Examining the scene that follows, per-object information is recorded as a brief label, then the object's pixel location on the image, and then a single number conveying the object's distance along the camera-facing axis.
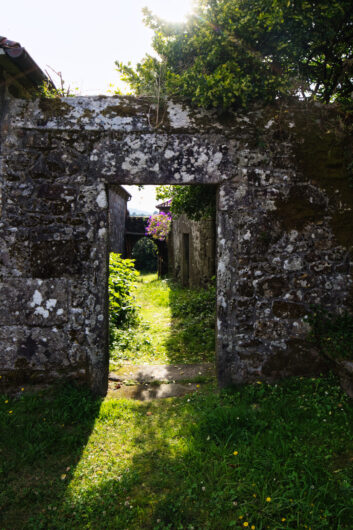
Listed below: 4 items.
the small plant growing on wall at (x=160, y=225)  13.44
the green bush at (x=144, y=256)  18.77
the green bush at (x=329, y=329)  3.36
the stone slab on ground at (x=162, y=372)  4.15
